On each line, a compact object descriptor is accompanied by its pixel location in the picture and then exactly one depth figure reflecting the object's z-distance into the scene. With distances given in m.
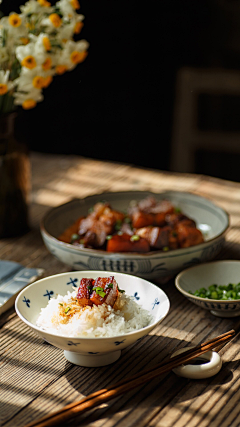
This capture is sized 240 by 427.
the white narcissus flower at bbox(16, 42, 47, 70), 0.95
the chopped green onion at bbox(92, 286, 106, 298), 0.80
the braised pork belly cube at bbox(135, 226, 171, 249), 0.94
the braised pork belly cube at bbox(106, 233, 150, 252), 0.93
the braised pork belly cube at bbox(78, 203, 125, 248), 0.96
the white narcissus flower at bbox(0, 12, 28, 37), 0.95
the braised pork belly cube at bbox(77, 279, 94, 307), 0.80
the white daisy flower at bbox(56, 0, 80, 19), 0.99
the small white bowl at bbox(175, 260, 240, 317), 0.88
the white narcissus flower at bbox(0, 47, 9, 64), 0.97
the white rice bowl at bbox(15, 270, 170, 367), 0.77
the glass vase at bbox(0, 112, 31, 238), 1.02
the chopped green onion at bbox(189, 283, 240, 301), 0.88
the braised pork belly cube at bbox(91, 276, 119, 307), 0.80
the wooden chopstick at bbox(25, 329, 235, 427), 0.74
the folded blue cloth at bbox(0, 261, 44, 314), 0.91
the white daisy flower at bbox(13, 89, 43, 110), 0.99
